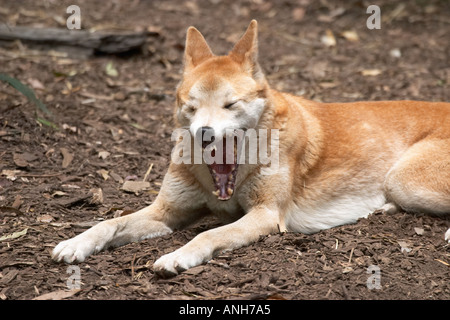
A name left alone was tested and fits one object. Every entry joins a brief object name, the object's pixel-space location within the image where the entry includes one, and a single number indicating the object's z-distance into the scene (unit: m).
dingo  4.55
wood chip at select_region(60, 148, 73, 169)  6.10
